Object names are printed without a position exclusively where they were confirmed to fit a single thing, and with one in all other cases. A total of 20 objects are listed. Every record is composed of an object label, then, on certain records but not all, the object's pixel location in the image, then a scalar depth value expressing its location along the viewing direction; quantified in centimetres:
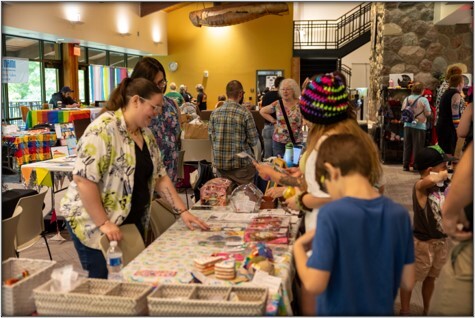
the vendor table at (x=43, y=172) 512
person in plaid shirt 488
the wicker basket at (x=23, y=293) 194
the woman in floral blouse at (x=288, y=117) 583
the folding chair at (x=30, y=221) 381
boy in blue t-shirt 158
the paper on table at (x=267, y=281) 203
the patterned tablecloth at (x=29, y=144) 830
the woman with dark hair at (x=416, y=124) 905
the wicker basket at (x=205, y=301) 174
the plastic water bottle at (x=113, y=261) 228
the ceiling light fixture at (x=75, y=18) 1238
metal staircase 1775
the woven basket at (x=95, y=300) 179
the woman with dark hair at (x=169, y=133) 427
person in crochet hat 228
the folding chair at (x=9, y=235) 303
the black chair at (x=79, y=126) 576
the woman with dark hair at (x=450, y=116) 720
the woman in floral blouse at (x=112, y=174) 246
